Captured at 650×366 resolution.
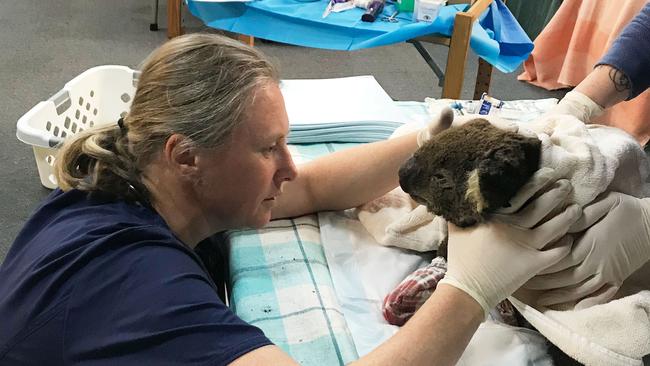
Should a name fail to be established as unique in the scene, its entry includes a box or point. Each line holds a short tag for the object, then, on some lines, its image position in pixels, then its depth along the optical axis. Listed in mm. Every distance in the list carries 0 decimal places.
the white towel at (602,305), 936
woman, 793
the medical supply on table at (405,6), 2396
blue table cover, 2234
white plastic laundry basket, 1822
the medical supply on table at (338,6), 2402
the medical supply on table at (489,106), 1779
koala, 886
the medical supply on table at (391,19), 2337
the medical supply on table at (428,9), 2246
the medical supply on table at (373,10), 2330
